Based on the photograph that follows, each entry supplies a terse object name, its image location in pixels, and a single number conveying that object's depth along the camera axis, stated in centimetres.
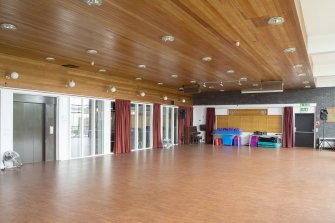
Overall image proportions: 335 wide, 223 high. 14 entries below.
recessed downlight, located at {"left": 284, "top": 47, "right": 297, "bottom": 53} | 622
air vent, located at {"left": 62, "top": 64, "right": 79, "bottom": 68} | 865
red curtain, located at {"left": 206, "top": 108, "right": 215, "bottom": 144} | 1695
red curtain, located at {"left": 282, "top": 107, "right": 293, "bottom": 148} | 1473
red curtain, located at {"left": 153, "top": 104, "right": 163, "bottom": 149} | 1366
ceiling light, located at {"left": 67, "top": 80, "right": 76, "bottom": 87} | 896
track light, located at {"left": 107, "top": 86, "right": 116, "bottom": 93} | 1068
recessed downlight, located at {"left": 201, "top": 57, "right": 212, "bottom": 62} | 734
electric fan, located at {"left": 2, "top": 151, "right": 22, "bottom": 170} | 738
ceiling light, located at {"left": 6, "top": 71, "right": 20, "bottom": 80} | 738
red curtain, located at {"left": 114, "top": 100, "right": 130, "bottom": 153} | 1129
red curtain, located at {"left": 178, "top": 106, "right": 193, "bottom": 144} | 1602
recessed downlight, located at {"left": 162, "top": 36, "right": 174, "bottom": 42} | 547
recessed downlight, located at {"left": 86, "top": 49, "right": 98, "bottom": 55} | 658
